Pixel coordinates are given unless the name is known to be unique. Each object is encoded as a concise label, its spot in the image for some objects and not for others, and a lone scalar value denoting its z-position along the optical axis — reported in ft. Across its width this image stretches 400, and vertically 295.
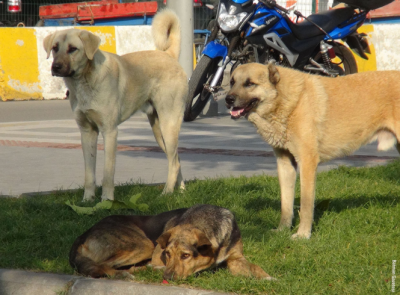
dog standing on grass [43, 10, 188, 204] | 37.91
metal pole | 75.15
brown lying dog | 25.17
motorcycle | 65.21
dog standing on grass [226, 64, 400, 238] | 31.81
